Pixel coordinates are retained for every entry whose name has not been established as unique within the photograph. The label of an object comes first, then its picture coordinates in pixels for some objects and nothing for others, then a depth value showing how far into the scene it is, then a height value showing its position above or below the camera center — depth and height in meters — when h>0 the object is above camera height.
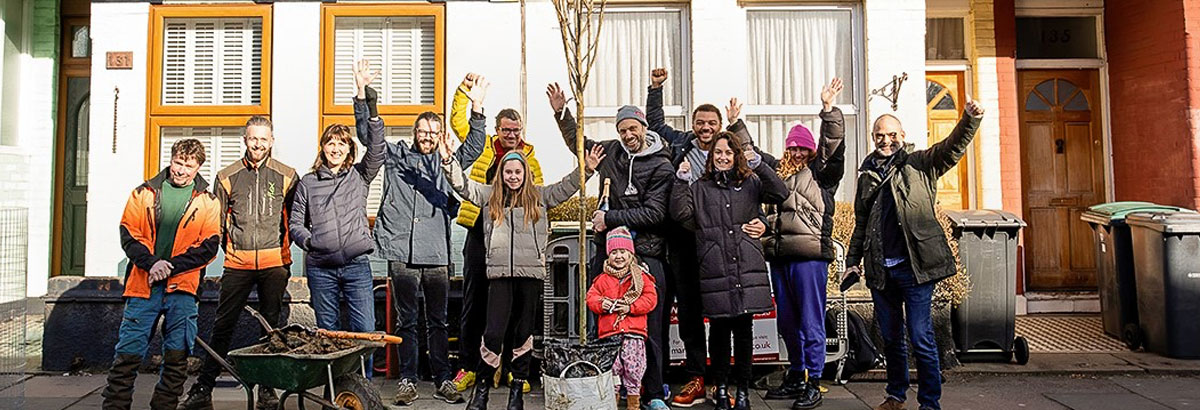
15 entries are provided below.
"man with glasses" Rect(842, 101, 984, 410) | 5.43 -0.09
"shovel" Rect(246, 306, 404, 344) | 5.17 -0.57
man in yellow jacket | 5.80 +0.36
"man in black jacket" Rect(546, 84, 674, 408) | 5.59 +0.21
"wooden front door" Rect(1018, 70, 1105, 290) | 9.78 +0.51
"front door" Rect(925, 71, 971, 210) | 9.70 +1.38
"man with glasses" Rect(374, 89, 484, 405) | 6.19 -0.02
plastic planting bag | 4.91 -0.79
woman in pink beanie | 5.94 -0.14
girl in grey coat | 5.59 -0.13
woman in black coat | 5.50 -0.07
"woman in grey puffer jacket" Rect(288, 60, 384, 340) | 5.81 +0.07
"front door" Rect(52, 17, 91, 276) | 9.28 +0.91
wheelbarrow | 4.77 -0.72
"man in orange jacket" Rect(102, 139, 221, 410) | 5.41 -0.17
